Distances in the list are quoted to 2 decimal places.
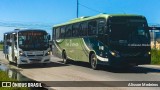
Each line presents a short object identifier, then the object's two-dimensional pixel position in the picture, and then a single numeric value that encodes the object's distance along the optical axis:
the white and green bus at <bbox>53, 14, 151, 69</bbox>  14.22
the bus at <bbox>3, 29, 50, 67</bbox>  17.49
